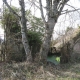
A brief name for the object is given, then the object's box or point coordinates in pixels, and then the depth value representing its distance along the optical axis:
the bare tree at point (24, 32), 5.29
